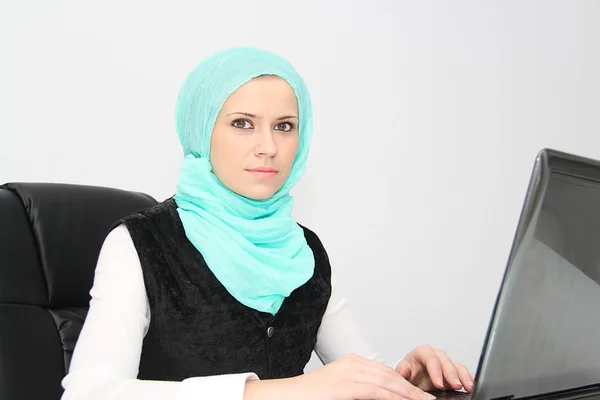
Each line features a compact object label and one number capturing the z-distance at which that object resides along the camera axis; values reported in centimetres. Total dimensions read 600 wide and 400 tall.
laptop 60
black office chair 107
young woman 113
